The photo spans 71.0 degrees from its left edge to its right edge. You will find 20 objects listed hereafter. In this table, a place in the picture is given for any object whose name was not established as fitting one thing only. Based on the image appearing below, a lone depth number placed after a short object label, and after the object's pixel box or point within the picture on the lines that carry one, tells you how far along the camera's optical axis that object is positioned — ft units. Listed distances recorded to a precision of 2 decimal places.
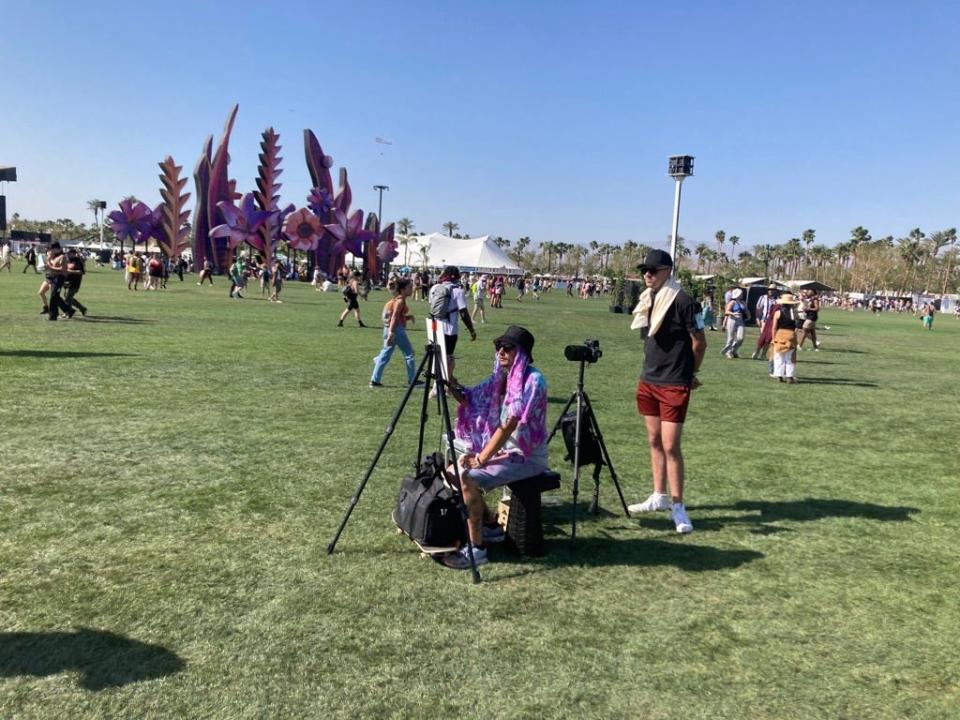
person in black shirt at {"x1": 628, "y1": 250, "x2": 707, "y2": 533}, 15.71
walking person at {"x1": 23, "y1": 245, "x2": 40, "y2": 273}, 129.68
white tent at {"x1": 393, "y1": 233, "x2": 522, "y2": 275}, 304.09
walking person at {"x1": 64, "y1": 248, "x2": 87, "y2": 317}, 49.55
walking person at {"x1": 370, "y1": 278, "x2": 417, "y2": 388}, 31.45
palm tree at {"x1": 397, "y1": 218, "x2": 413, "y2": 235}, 449.15
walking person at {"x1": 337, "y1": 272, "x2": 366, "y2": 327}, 61.62
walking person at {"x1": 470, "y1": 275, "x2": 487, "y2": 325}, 76.07
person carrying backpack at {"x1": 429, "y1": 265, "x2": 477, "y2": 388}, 29.53
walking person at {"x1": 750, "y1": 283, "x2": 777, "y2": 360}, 51.39
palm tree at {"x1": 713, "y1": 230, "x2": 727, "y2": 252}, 561.84
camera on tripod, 15.65
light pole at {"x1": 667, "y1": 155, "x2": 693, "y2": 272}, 137.28
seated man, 13.32
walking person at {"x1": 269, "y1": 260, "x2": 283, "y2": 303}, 95.14
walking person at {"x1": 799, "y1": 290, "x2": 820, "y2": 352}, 55.06
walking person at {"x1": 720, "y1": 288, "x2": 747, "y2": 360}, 51.52
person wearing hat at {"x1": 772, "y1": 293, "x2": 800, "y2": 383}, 40.29
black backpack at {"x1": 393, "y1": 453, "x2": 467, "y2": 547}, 12.97
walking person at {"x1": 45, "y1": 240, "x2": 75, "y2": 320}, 49.03
